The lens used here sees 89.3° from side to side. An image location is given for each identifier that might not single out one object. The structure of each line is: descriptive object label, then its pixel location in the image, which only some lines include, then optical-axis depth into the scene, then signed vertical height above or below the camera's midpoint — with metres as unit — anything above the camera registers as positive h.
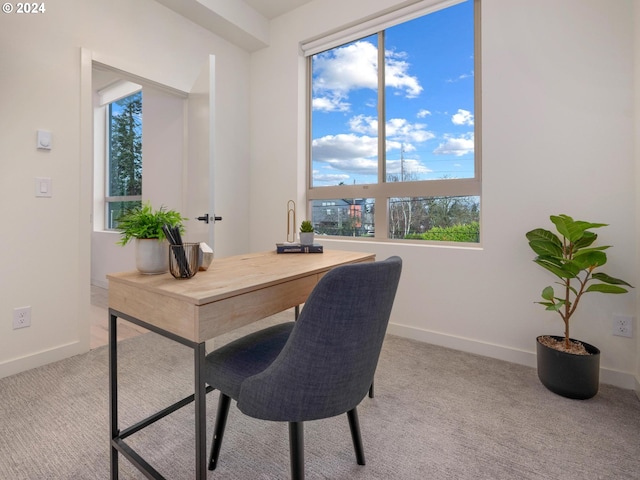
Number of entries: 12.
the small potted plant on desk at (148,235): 1.12 +0.01
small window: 4.21 +1.13
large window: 2.50 +0.94
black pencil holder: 1.07 -0.07
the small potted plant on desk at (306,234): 1.83 +0.02
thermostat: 2.02 +0.62
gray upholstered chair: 0.81 -0.31
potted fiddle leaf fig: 1.67 -0.28
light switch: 2.04 +0.33
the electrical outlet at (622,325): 1.85 -0.50
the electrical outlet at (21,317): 1.98 -0.48
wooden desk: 0.90 -0.20
